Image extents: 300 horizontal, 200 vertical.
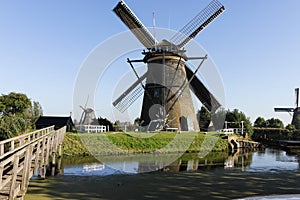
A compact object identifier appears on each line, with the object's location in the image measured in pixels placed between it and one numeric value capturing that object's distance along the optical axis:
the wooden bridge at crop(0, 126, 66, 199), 3.86
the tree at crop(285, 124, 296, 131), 37.22
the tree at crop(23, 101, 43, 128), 37.84
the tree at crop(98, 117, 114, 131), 24.02
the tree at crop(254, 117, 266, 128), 46.92
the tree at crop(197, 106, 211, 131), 35.38
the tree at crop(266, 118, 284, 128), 44.34
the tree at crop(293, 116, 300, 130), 41.30
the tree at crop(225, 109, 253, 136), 30.38
